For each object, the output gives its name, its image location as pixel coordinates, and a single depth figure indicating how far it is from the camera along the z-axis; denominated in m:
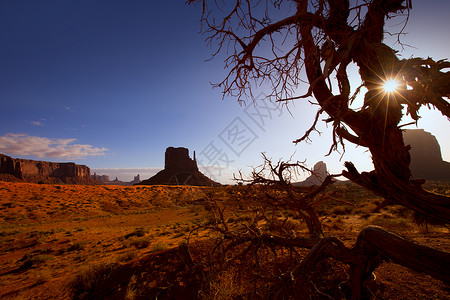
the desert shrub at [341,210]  13.40
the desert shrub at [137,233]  10.80
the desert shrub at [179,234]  10.02
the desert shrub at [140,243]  8.46
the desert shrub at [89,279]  4.41
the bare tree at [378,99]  1.77
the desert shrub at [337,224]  9.12
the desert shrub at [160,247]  7.28
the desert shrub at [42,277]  5.24
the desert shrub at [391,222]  8.62
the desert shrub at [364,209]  12.39
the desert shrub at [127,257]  6.37
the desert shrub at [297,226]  9.11
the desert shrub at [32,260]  6.95
